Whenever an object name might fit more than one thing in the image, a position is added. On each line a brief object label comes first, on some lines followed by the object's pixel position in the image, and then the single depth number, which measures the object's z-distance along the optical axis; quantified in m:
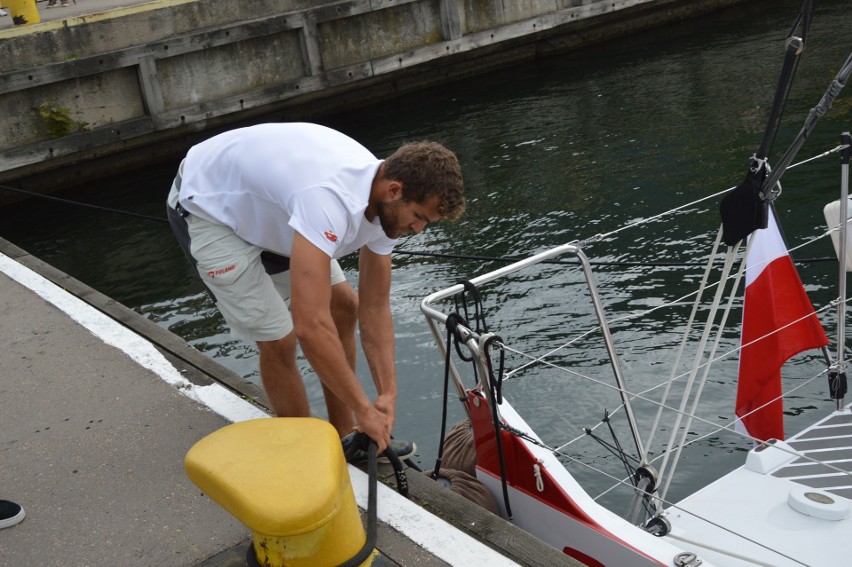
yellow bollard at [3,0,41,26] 12.85
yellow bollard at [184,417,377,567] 2.65
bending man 3.09
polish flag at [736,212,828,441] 4.41
